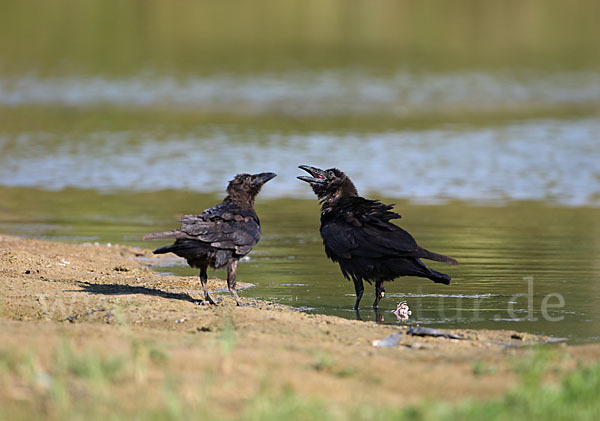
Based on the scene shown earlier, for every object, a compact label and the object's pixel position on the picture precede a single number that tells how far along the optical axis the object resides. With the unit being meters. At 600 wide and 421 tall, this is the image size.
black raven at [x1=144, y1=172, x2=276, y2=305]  18.22
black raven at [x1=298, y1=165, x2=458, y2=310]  18.44
